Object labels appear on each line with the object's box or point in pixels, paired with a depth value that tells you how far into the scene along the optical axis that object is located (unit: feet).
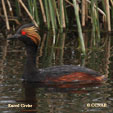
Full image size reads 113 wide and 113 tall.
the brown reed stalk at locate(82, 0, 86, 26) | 51.51
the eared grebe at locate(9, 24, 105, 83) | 33.58
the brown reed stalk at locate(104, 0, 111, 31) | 48.56
